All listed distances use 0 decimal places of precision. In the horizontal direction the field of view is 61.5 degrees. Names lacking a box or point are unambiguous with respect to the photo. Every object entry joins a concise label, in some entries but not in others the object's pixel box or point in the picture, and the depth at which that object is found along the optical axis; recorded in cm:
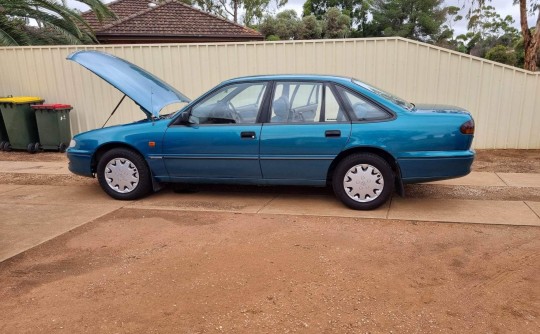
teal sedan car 498
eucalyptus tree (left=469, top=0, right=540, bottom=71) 1124
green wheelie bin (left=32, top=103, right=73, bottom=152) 929
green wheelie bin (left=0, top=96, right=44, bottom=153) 938
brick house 1562
